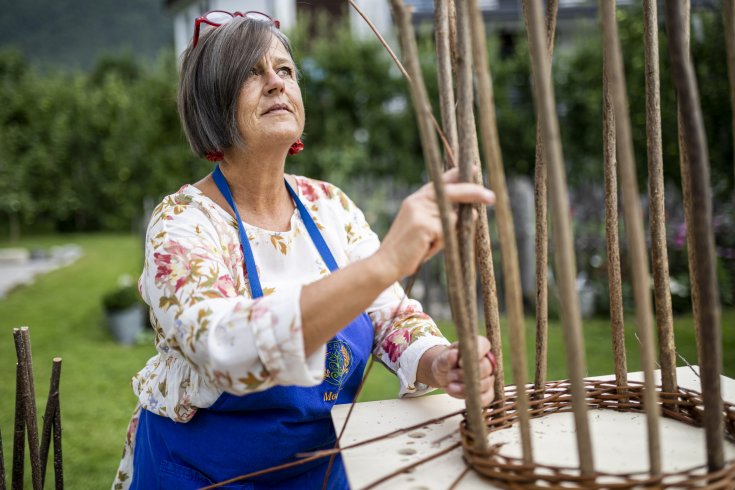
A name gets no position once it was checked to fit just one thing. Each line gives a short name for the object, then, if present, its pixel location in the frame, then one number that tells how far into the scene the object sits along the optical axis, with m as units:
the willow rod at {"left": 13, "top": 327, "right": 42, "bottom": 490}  1.55
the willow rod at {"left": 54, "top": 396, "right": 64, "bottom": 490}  1.60
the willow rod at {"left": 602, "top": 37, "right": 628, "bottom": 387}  1.27
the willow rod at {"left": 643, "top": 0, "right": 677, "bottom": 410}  1.17
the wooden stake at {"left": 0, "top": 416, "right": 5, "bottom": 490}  1.58
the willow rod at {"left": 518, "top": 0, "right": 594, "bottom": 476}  0.84
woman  1.01
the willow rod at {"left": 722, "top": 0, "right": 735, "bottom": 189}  0.94
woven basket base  0.89
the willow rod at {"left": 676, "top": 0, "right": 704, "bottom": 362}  1.09
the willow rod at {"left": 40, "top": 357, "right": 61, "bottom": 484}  1.61
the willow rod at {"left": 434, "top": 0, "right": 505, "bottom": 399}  1.02
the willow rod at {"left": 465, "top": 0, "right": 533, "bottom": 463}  0.89
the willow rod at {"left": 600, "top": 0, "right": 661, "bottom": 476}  0.84
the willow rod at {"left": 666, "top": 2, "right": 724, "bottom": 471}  0.88
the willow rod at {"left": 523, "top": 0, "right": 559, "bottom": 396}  1.30
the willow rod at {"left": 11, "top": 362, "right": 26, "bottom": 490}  1.56
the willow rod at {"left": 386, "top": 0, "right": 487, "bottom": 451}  0.90
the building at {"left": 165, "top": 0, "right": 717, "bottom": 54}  7.88
